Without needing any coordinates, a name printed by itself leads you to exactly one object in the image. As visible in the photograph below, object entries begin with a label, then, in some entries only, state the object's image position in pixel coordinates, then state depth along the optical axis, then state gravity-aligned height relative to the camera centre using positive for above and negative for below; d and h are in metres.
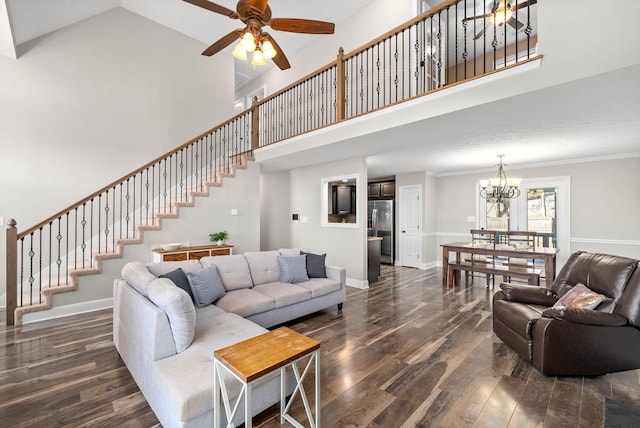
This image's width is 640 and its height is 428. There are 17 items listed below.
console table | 4.66 -0.69
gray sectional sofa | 1.72 -0.97
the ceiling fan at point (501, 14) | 3.43 +2.68
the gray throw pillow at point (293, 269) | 3.99 -0.80
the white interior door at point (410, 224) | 7.45 -0.33
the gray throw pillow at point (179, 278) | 2.94 -0.68
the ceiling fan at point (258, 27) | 2.67 +1.87
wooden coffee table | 1.48 -0.82
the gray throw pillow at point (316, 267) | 4.18 -0.80
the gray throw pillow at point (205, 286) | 3.03 -0.80
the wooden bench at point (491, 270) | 4.53 -0.99
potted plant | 5.55 -0.47
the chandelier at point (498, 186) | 5.14 +0.45
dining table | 4.46 -0.68
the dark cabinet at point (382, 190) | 8.17 +0.64
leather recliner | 2.38 -1.02
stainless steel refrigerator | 7.89 -0.37
